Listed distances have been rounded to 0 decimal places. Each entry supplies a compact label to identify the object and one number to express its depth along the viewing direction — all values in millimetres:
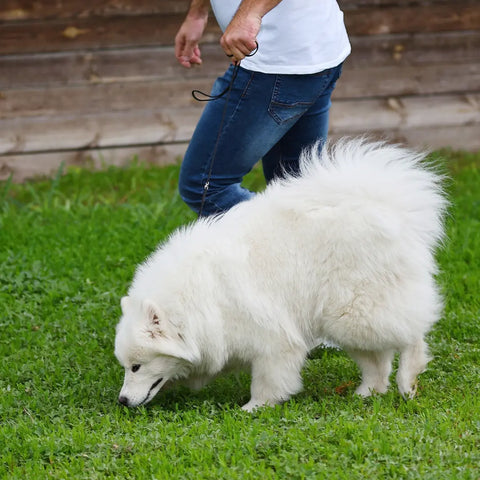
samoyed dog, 8000
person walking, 8258
